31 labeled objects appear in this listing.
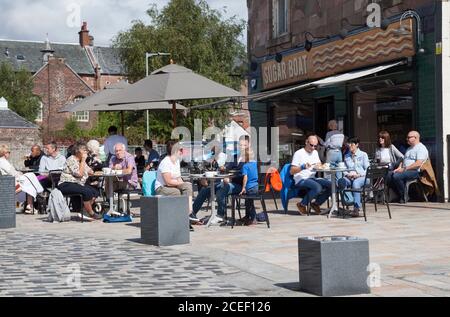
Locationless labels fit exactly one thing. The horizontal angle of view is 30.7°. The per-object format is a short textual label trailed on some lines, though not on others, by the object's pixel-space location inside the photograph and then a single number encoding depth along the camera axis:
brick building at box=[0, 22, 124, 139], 81.75
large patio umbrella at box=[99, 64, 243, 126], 14.55
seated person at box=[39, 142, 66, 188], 17.06
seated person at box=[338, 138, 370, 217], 14.34
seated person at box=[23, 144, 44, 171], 19.05
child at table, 12.72
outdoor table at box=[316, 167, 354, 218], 13.66
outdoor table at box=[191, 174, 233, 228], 12.92
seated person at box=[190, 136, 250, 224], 13.09
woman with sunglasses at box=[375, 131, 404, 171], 16.91
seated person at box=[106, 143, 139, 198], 14.79
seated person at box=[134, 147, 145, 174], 19.50
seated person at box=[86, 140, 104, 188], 16.38
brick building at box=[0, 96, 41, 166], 56.59
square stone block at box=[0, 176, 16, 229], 13.57
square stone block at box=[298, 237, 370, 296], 6.91
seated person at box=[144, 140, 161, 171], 17.89
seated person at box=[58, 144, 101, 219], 14.77
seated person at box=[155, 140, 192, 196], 12.79
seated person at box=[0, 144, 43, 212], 16.27
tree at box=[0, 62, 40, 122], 72.31
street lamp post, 44.43
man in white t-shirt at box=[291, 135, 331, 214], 14.19
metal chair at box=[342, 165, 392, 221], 13.24
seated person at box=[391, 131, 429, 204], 16.36
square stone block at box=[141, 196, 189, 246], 10.66
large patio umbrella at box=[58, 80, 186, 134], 18.33
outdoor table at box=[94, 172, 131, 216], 14.57
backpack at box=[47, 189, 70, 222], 14.59
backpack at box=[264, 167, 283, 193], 12.97
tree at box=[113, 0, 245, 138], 48.56
